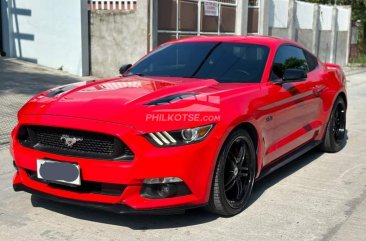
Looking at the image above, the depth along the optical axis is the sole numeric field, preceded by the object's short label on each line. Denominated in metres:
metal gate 12.70
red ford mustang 3.64
